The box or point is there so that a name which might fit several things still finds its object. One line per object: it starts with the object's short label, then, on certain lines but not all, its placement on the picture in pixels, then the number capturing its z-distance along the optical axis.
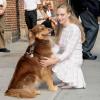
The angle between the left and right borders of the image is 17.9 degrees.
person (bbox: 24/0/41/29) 9.07
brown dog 4.57
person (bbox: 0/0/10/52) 8.01
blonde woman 4.95
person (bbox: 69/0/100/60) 7.40
